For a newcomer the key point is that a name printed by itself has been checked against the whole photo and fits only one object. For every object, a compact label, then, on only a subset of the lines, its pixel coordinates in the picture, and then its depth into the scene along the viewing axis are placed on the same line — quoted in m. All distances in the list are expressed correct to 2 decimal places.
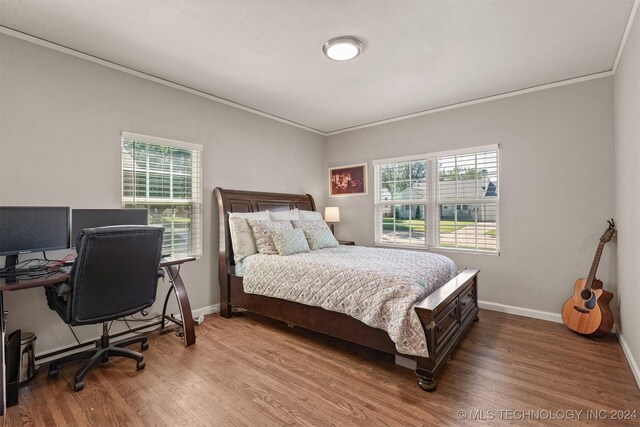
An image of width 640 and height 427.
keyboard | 2.14
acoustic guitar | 2.71
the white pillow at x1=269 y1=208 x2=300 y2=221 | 3.79
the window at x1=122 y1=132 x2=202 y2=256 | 2.96
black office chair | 1.94
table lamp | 4.87
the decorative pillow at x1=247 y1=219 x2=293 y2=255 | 3.31
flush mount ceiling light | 2.41
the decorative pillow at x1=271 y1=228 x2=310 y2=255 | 3.21
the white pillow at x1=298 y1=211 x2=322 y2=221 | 4.15
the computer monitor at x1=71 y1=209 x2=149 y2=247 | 2.45
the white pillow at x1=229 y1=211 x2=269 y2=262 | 3.39
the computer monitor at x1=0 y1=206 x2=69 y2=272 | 2.05
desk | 1.79
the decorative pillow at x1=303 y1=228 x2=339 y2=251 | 3.60
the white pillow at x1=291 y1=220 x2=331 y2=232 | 3.68
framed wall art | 4.80
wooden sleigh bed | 2.05
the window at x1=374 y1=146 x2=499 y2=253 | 3.71
